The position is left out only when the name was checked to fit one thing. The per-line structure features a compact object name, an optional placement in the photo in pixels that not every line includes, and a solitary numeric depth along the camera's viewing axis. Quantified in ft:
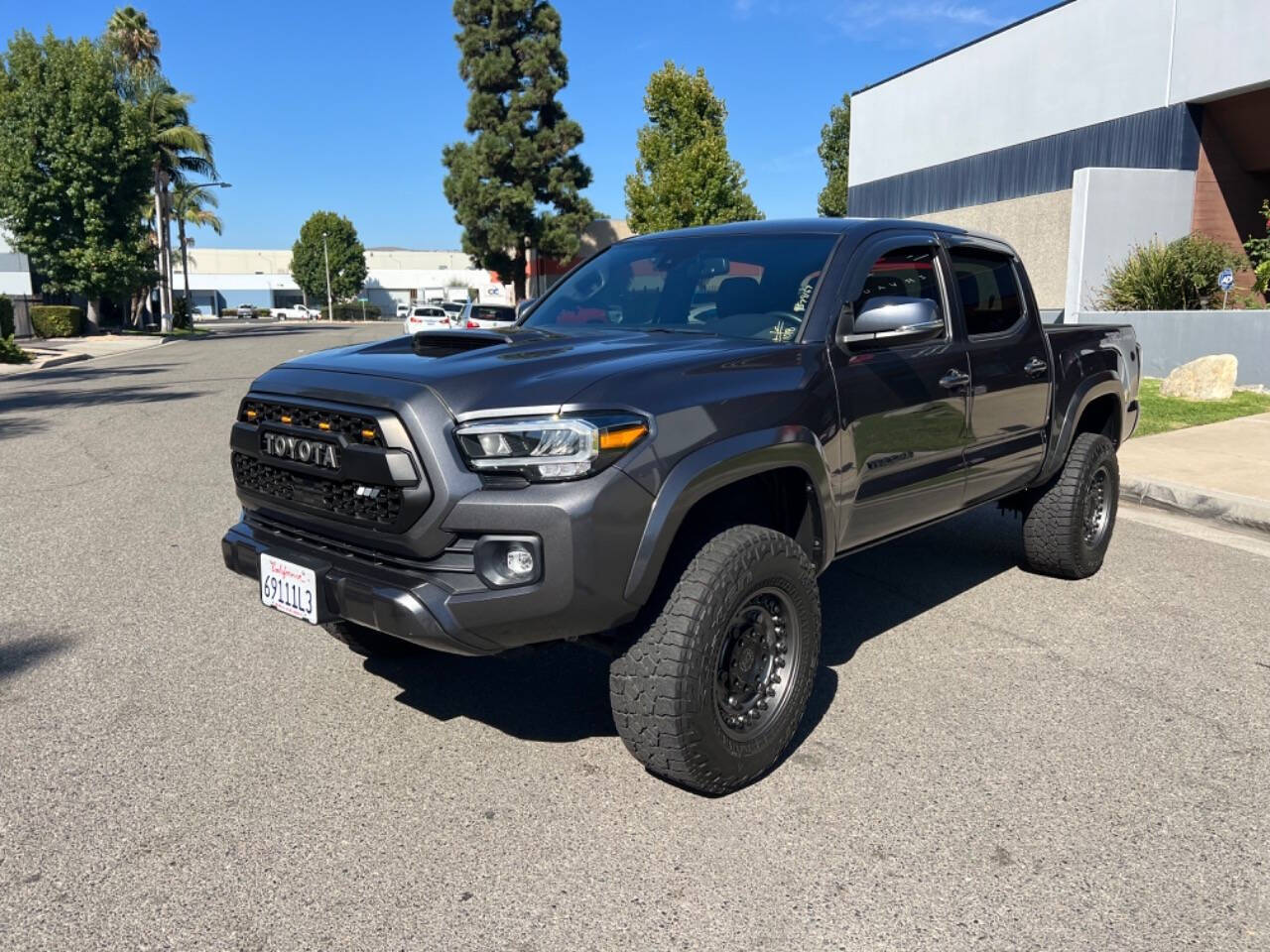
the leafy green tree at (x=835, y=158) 175.32
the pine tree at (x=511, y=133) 145.18
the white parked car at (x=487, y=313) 69.15
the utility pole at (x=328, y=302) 276.94
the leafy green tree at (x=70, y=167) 111.34
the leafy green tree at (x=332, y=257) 292.40
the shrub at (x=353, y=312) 290.97
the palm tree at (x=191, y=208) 176.43
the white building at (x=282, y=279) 344.49
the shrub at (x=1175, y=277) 53.36
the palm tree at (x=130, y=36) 150.00
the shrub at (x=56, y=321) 119.14
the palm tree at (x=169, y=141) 137.69
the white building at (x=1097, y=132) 62.95
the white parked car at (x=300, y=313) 289.94
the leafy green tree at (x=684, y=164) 99.71
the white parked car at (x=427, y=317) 111.04
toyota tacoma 9.11
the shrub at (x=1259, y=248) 61.11
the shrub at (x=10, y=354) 77.20
